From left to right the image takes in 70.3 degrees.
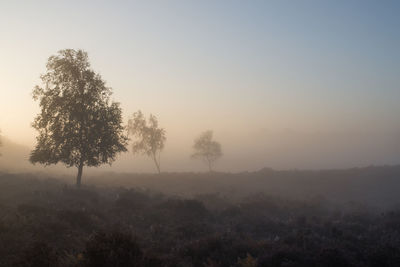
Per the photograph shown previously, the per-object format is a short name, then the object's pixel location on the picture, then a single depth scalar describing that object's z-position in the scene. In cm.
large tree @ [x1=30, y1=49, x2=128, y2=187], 2461
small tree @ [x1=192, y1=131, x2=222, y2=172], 7412
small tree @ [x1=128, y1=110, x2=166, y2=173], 5897
